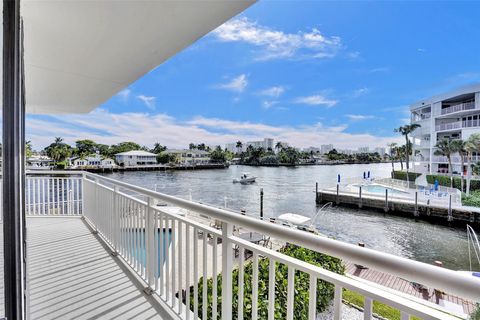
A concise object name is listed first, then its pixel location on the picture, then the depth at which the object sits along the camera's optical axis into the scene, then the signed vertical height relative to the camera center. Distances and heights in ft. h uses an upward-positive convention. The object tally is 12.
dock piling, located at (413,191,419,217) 55.21 -11.49
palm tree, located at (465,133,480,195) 58.98 +2.30
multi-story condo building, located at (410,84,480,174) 67.15 +9.77
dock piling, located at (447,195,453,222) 51.05 -11.24
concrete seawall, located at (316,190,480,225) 50.21 -11.40
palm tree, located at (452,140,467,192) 62.64 +1.91
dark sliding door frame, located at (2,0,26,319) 2.42 +0.00
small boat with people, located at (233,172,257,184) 99.86 -8.94
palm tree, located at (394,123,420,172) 89.56 +9.76
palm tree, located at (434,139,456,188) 66.07 +2.05
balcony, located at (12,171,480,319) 2.14 -2.26
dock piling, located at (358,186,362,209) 63.71 -10.78
